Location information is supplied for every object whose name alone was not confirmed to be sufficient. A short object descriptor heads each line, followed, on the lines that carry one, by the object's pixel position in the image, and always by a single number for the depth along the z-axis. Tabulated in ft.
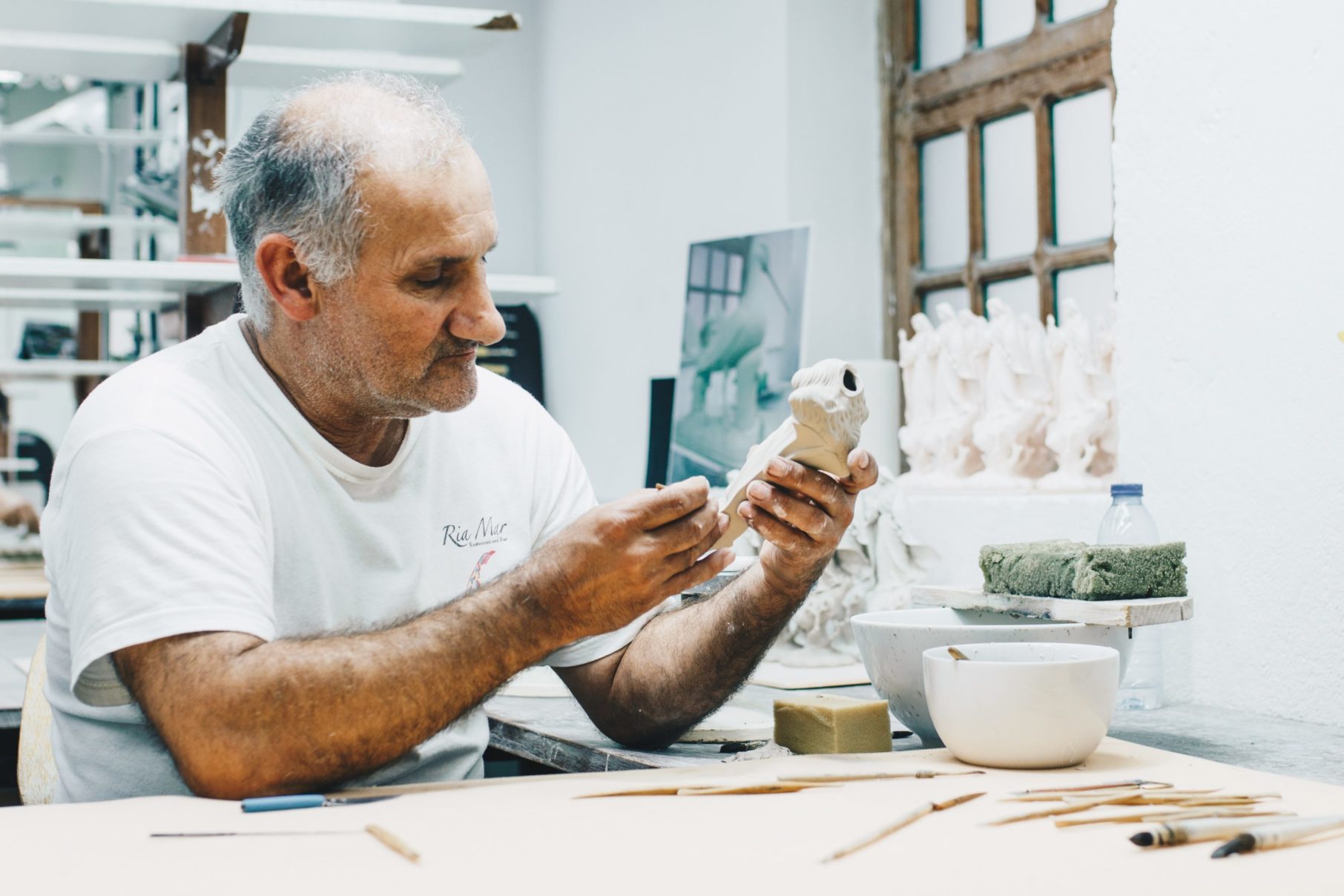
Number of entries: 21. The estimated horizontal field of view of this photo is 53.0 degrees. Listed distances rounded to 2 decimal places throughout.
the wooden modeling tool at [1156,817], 3.04
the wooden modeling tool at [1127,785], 3.35
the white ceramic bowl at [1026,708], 3.59
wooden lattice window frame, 9.16
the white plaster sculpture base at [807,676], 6.13
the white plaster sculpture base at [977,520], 6.81
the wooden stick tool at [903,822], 2.85
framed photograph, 10.10
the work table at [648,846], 2.67
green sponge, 4.61
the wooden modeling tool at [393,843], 2.85
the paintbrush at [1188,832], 2.84
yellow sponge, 4.06
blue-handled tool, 3.35
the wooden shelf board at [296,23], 8.80
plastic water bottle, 5.57
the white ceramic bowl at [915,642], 4.24
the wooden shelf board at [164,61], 9.32
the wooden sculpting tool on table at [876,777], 3.57
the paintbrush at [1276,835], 2.78
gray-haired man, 3.63
